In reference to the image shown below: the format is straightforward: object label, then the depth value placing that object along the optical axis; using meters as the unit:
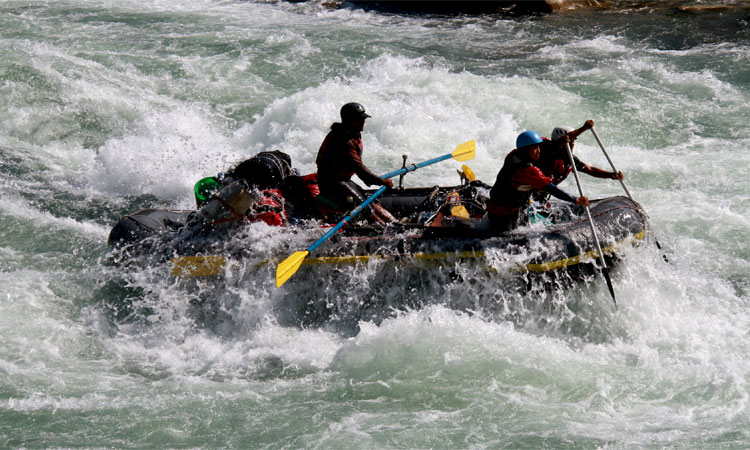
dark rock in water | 39.44
